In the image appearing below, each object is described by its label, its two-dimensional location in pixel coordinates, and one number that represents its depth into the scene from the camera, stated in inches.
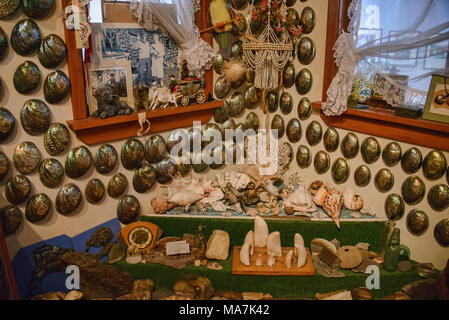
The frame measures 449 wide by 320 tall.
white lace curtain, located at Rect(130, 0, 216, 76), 102.4
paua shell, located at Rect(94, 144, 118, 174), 102.3
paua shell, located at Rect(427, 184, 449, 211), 95.8
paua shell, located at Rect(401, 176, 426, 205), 100.0
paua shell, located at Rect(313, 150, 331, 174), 120.1
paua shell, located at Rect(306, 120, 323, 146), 120.2
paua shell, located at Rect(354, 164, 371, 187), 110.7
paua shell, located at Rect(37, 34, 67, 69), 89.3
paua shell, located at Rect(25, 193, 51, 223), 94.2
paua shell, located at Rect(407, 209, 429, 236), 100.3
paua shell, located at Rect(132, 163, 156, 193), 111.0
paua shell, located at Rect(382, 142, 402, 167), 103.0
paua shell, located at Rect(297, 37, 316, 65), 116.2
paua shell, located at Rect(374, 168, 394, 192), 106.0
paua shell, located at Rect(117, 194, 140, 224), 109.4
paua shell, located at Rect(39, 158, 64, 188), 94.9
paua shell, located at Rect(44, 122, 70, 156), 94.3
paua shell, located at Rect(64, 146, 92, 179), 98.1
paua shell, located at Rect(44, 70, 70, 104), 91.6
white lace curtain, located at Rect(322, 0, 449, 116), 90.4
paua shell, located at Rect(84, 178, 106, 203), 102.7
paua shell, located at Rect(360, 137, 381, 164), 107.3
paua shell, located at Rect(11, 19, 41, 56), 85.4
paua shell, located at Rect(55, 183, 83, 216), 98.3
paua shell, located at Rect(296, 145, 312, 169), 124.8
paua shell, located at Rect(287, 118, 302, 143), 125.4
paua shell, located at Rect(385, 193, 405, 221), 104.7
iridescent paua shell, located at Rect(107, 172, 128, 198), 106.8
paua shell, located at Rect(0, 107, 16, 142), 87.2
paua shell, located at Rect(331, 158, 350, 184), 115.5
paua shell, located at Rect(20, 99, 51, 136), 90.2
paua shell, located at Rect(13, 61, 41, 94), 87.8
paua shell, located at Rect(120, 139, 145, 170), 106.9
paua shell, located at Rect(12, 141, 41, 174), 90.9
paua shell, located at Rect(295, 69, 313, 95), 118.6
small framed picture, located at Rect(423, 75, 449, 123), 91.2
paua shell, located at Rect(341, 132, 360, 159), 111.7
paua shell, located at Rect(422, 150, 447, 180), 95.0
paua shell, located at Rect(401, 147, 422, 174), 99.1
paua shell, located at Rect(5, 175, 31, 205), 90.9
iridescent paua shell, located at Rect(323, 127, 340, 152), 116.3
